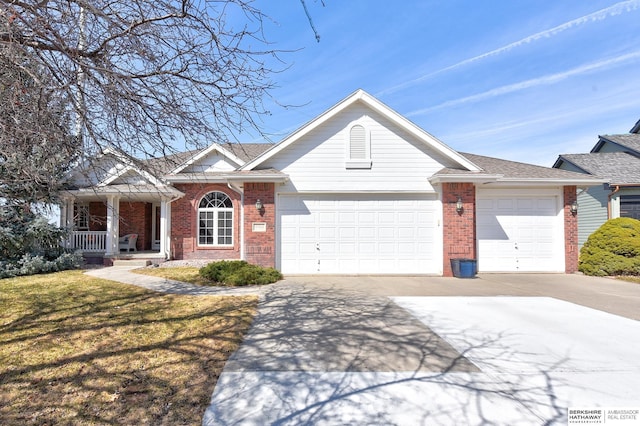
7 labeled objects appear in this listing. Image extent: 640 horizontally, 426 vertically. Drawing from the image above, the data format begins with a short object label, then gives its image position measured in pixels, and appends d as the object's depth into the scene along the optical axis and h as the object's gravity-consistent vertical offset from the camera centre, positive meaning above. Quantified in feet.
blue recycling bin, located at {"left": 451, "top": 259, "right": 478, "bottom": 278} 32.84 -4.99
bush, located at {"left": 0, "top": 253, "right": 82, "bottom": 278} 33.82 -4.94
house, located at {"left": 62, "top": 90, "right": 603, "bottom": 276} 33.88 +1.90
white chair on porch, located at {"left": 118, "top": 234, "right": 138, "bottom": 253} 47.53 -3.08
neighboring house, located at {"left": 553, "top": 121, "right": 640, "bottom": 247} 45.24 +6.16
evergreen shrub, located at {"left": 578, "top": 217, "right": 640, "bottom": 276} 33.83 -3.40
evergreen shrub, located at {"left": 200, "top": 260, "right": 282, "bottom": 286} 28.68 -5.00
